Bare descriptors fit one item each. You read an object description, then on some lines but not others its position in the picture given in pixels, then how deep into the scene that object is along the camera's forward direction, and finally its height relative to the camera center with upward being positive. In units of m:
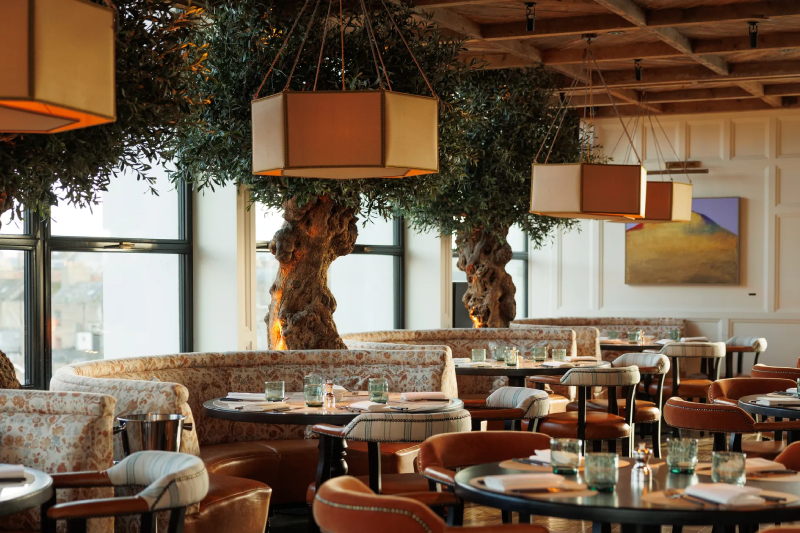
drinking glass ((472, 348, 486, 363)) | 7.31 -0.74
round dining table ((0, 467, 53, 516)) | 2.79 -0.71
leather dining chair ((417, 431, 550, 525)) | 3.74 -0.75
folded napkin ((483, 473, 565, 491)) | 2.88 -0.69
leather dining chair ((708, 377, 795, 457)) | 6.01 -0.83
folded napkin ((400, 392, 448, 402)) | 5.07 -0.74
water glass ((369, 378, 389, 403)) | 4.93 -0.68
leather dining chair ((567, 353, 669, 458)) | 7.04 -1.11
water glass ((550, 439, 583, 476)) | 3.10 -0.65
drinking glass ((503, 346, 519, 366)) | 7.11 -0.73
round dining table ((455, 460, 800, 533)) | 2.62 -0.70
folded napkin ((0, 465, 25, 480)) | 3.09 -0.69
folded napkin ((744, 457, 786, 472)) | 3.18 -0.70
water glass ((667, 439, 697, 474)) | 3.15 -0.66
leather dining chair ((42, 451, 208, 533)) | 2.84 -0.72
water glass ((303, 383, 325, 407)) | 4.90 -0.69
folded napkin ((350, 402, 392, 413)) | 4.68 -0.73
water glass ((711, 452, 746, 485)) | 2.96 -0.65
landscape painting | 11.43 +0.11
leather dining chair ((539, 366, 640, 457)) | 6.12 -1.09
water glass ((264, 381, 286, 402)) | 5.01 -0.69
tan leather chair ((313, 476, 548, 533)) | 2.67 -0.72
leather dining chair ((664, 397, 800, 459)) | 4.98 -0.86
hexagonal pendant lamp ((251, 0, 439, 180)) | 4.36 +0.59
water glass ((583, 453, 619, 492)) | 2.88 -0.65
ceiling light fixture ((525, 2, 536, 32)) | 7.07 +1.81
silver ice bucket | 4.03 -0.74
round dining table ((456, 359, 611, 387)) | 6.79 -0.80
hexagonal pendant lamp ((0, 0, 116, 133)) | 2.72 +0.59
